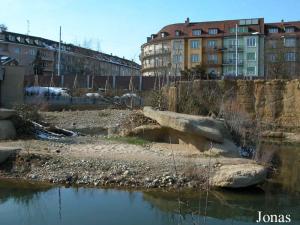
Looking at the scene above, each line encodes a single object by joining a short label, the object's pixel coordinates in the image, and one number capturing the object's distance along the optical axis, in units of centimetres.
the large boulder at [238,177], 919
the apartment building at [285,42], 5075
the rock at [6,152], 1075
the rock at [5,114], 1350
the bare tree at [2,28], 6470
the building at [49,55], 6204
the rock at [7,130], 1321
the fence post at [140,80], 3704
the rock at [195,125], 1148
